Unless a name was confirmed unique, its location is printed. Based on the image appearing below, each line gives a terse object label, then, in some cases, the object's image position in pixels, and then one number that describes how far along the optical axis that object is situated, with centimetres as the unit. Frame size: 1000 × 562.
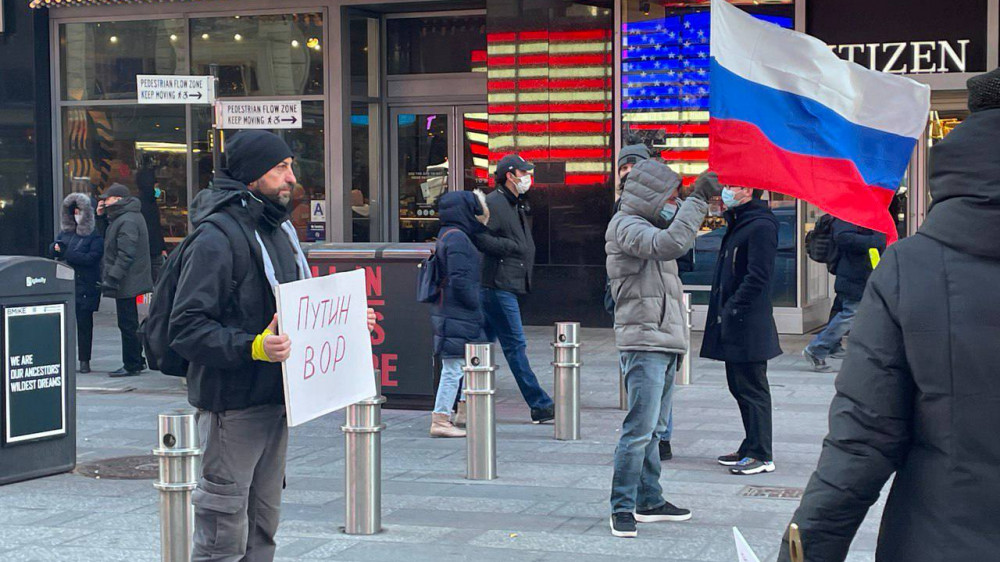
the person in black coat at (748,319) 788
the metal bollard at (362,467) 659
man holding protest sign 452
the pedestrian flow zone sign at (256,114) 1268
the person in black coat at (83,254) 1298
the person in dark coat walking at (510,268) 978
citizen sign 1441
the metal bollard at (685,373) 1188
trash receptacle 804
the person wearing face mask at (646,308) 646
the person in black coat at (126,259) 1269
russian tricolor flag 571
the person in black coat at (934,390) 267
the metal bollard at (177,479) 484
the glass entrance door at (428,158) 1709
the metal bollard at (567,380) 916
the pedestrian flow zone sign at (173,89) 1244
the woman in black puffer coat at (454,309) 930
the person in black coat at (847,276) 1193
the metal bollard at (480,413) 789
